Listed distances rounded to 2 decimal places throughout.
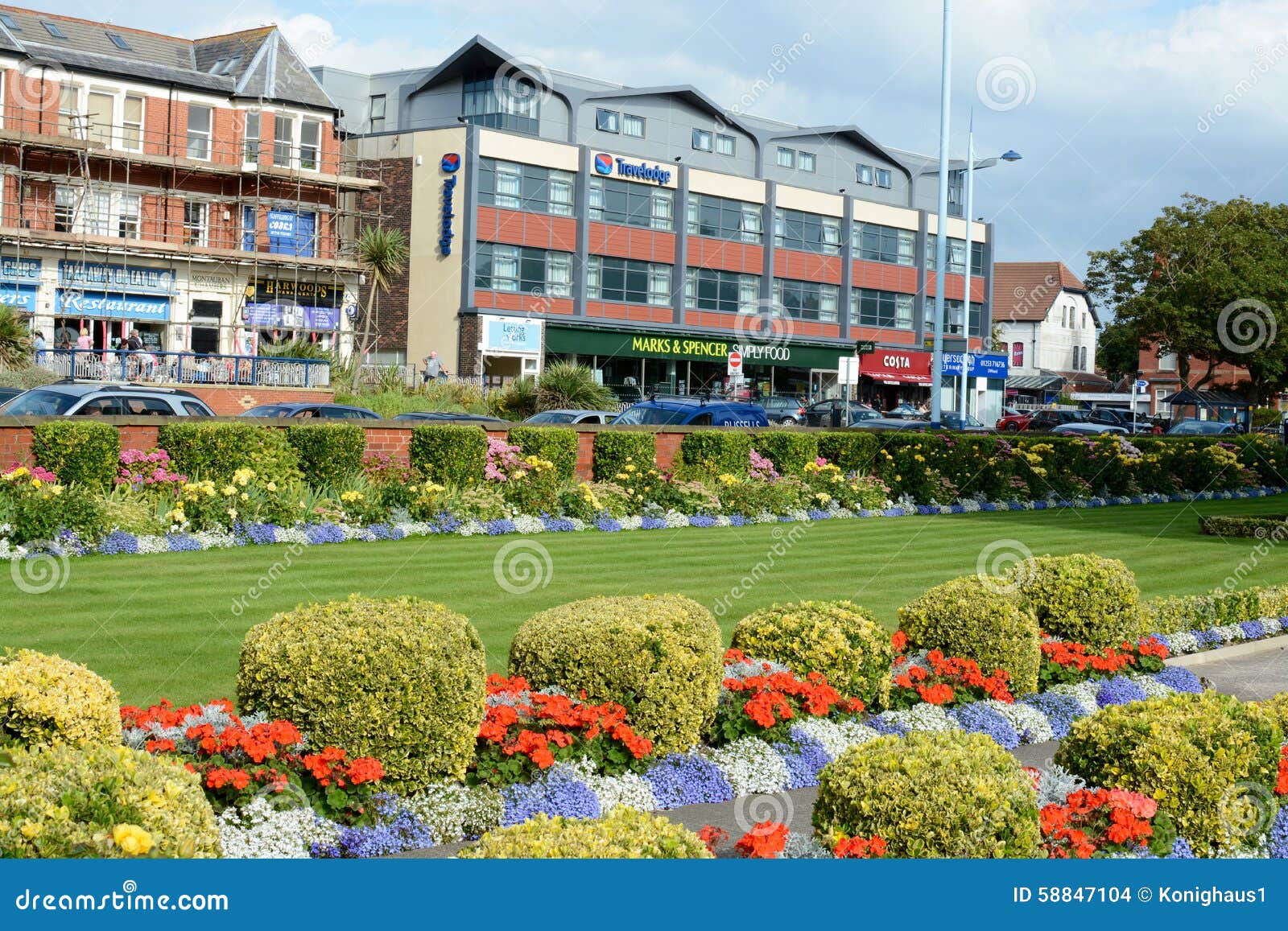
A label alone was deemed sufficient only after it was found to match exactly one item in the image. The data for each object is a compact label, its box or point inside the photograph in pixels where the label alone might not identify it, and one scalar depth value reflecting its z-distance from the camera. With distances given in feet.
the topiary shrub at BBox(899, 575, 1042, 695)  30.19
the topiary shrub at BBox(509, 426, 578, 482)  66.33
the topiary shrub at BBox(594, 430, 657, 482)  70.13
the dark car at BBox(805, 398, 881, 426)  166.09
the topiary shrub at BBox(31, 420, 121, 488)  50.14
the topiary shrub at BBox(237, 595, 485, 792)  20.97
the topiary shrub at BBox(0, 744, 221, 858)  14.07
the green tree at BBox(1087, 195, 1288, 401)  165.78
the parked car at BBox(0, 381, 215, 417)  61.00
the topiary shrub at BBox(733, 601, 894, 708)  27.78
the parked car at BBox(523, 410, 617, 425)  92.79
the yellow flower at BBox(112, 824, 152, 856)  13.87
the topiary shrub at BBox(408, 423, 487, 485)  62.18
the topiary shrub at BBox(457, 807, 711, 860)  14.21
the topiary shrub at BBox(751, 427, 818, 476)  76.84
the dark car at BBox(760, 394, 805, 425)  167.94
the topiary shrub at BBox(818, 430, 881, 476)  80.33
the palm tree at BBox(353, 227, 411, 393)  161.79
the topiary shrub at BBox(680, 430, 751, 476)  73.67
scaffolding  141.08
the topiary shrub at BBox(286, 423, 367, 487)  58.75
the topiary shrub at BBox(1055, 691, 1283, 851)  20.40
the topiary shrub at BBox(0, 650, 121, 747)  18.92
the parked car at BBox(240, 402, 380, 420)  78.64
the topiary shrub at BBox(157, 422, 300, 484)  54.34
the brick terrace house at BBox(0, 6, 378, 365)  141.28
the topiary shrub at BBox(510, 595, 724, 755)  24.02
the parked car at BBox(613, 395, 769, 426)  87.66
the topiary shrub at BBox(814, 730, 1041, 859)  17.12
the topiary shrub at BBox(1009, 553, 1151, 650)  34.78
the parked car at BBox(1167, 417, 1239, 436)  170.91
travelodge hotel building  180.65
